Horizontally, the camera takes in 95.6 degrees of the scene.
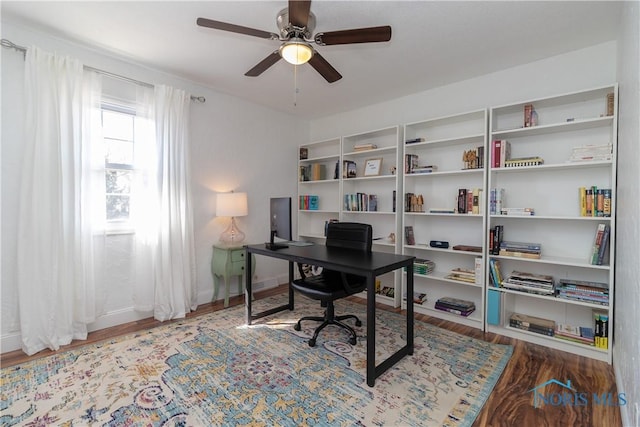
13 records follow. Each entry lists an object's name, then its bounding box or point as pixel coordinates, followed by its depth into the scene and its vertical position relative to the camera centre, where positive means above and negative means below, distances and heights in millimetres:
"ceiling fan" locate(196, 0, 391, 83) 1655 +1056
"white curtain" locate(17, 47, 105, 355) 2225 +23
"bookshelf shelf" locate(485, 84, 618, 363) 2238 +125
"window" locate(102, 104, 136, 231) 2709 +449
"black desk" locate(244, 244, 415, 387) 1843 -390
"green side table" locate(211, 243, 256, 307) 3229 -621
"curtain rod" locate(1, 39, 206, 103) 2157 +1213
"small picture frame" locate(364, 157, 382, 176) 3662 +545
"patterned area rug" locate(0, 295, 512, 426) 1588 -1125
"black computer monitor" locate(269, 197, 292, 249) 2535 -87
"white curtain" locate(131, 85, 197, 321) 2822 +10
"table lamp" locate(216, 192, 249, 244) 3299 +50
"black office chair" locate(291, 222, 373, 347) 2326 -636
